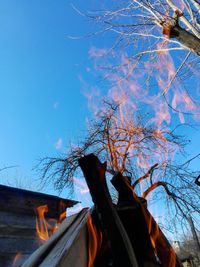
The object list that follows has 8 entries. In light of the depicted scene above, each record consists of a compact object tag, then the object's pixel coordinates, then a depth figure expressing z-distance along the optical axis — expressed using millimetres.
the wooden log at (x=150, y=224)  1591
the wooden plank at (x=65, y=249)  1191
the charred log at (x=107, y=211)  1377
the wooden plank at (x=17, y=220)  4792
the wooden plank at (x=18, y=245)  4534
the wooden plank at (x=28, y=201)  4981
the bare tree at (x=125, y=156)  6717
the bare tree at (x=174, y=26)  4207
